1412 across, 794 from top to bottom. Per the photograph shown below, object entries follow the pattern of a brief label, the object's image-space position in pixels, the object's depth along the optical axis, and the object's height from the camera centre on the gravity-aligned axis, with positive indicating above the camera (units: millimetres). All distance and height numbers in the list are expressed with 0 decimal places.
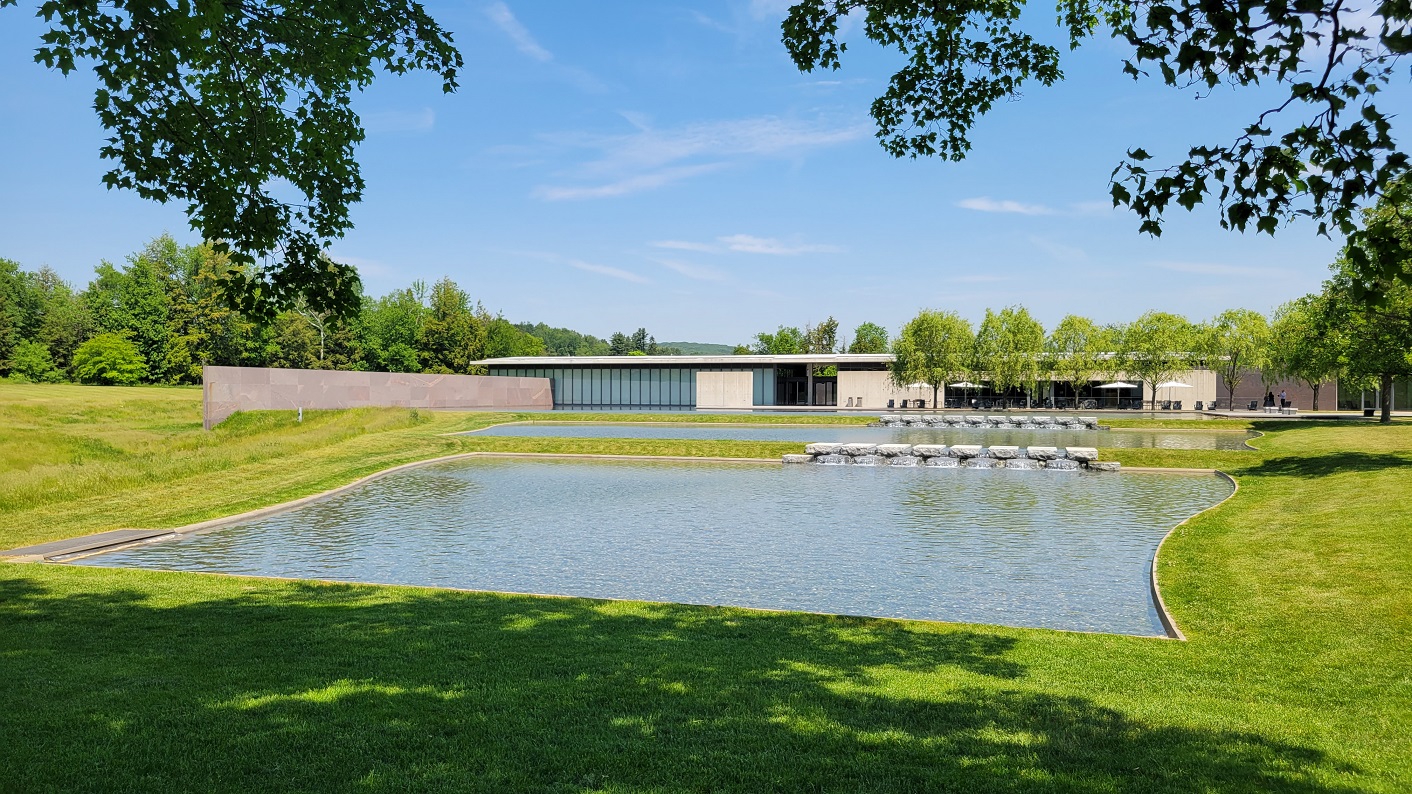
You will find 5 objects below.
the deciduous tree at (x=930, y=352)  63281 +1601
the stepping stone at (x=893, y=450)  26062 -2377
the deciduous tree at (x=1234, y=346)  61062 +2021
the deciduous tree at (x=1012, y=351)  63459 +1708
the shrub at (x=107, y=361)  67438 +894
